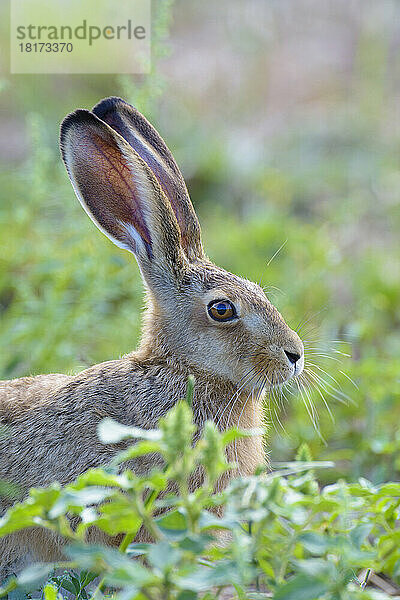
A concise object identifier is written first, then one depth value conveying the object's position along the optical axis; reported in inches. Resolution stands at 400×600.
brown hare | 277.1
